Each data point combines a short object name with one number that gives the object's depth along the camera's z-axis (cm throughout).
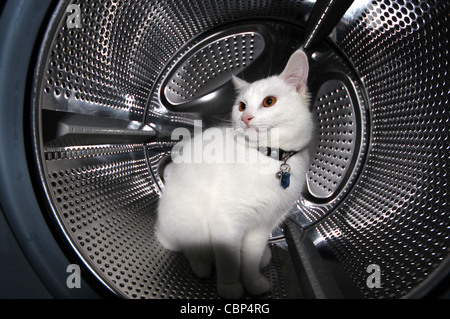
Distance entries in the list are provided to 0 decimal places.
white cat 84
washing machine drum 69
